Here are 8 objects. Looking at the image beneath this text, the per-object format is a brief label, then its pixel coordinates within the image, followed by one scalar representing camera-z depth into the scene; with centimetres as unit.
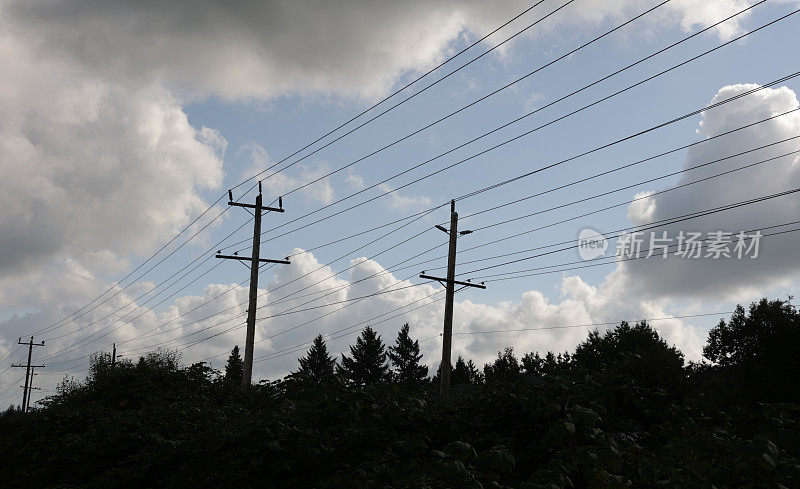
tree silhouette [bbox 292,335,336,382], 10144
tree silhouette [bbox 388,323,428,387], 10710
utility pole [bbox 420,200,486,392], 2361
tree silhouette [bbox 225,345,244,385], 10638
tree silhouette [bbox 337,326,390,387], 10069
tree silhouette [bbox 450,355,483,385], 10881
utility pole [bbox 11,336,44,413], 8019
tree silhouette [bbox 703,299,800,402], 4900
